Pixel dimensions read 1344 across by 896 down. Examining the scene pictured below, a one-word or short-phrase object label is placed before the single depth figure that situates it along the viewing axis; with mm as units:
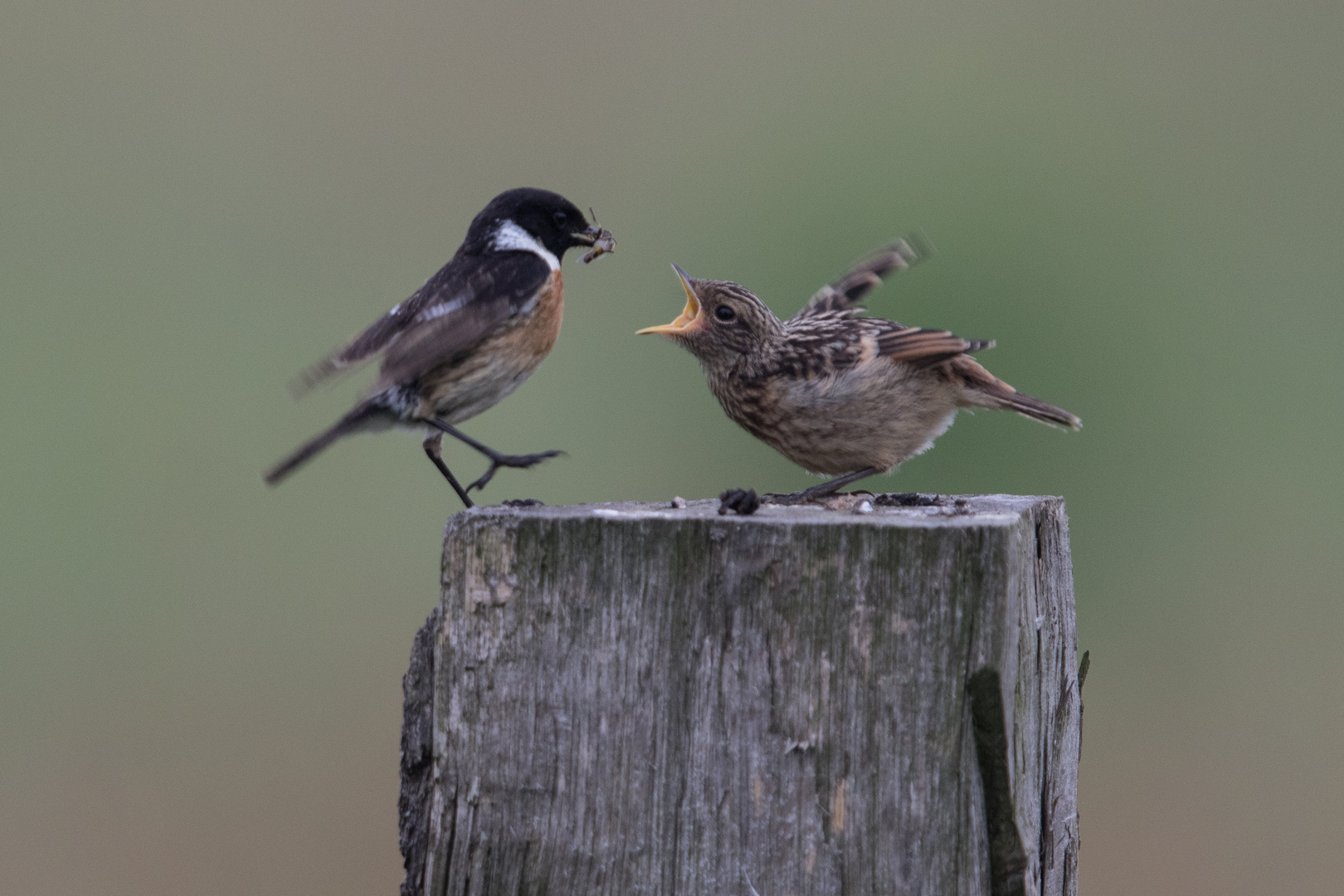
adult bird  8477
